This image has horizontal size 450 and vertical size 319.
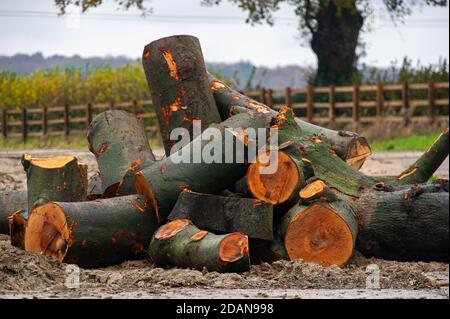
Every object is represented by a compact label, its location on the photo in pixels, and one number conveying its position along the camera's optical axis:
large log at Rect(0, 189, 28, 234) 15.95
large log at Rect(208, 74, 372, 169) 15.65
